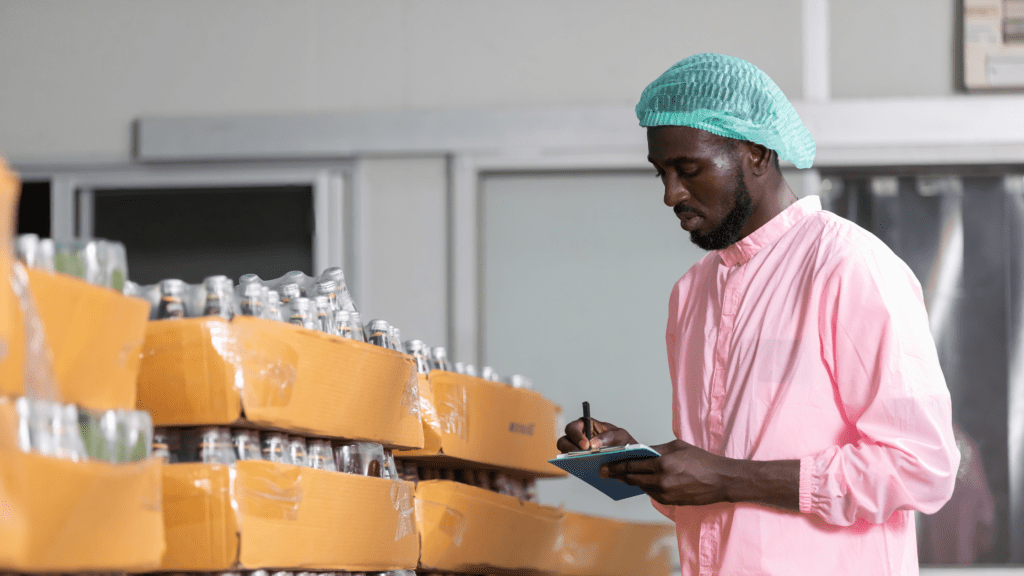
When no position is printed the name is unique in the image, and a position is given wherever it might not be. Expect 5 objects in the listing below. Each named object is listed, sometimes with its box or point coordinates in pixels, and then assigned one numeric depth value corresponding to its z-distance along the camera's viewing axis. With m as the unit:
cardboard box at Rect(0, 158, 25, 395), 2.37
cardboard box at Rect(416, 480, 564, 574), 3.20
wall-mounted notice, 5.18
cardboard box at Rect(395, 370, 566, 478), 3.30
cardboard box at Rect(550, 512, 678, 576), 3.81
